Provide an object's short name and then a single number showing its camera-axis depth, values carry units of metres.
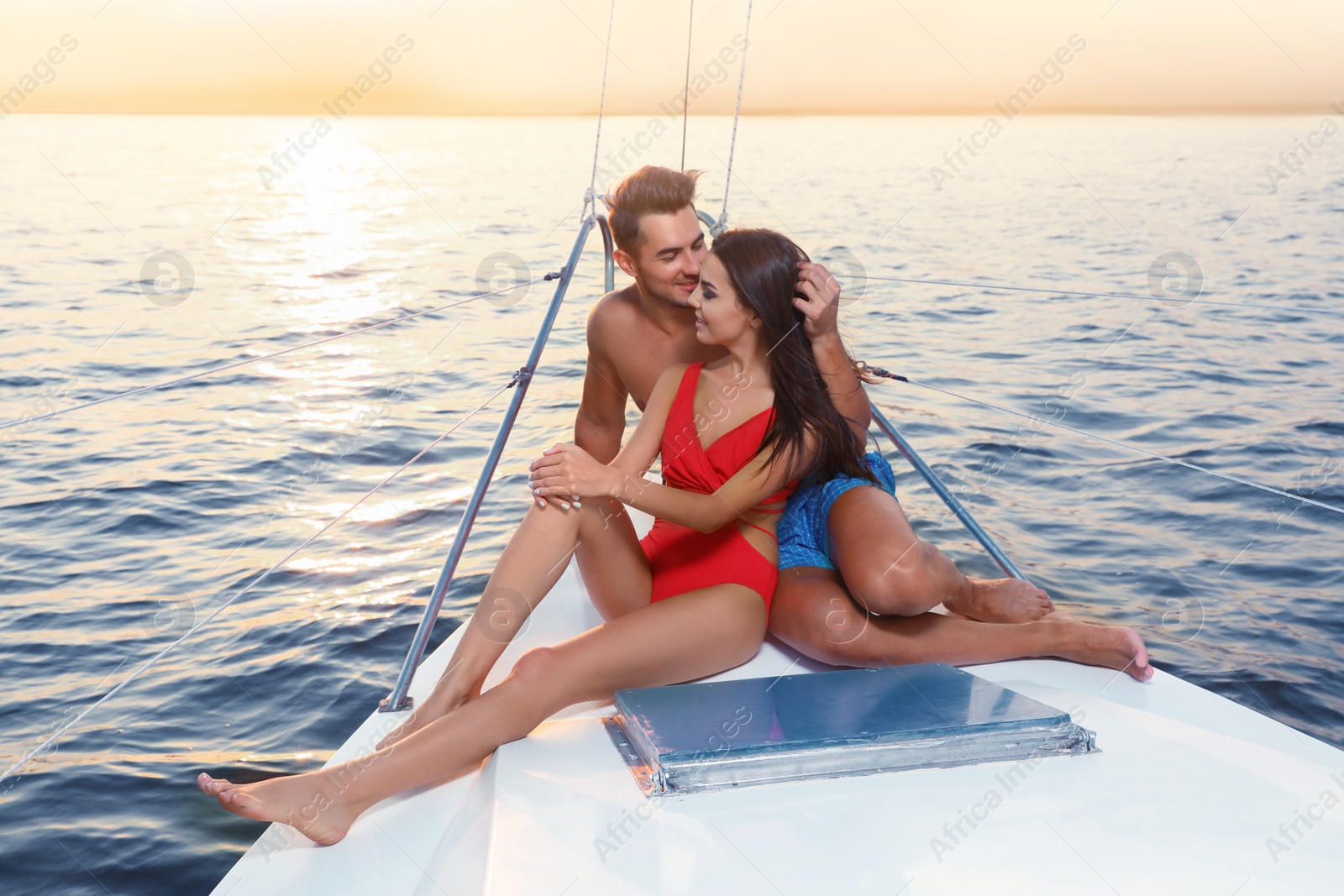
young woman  1.63
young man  1.95
